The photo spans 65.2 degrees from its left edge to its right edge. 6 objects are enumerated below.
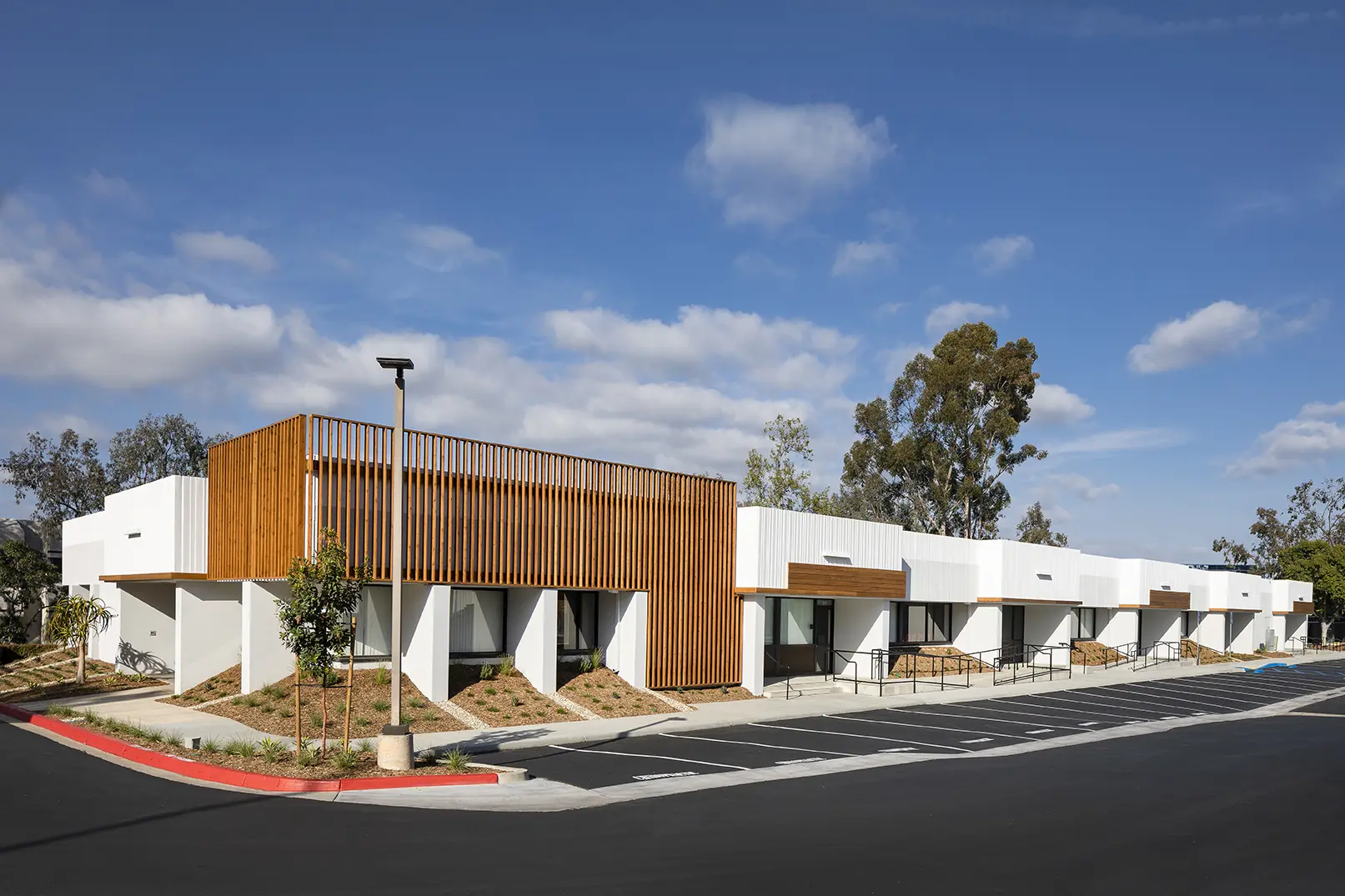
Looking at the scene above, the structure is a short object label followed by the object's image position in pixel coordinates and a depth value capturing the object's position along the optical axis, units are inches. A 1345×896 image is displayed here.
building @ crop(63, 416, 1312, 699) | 927.7
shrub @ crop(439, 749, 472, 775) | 655.8
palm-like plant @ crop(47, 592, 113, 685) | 1213.7
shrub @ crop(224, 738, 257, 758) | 688.4
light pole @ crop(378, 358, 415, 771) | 650.2
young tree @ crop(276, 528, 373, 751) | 668.7
